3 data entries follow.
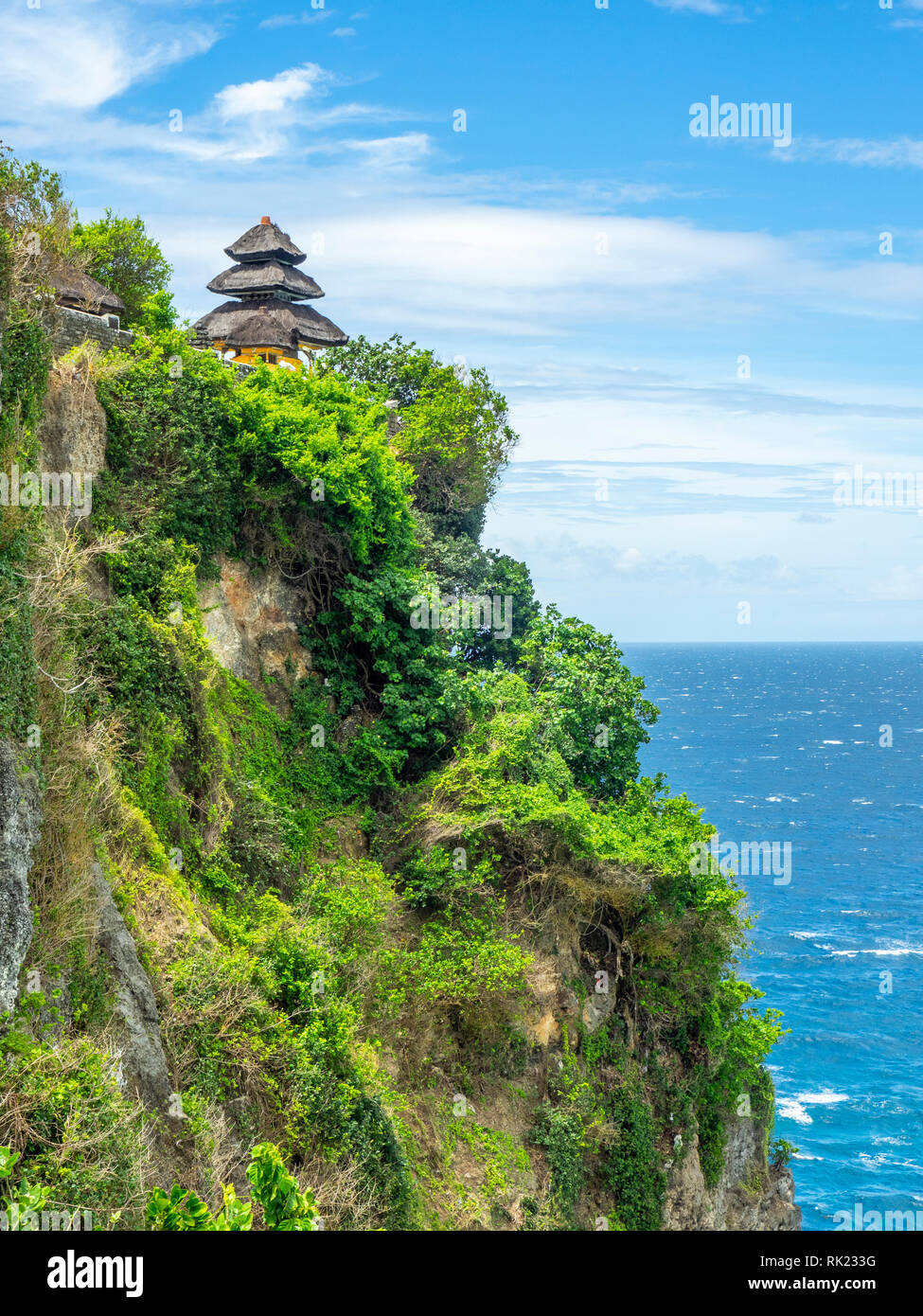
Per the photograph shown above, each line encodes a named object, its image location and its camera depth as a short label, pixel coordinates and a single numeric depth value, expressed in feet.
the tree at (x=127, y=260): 111.04
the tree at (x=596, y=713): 105.91
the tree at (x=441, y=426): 126.52
